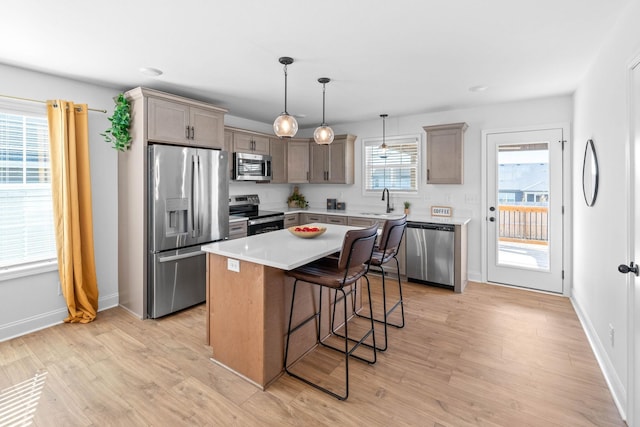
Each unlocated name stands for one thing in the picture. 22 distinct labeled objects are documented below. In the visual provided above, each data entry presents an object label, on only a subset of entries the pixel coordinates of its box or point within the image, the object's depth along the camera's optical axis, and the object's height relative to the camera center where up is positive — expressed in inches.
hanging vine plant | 130.1 +32.5
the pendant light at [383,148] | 197.2 +34.2
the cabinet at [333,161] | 213.8 +27.3
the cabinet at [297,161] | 224.5 +28.6
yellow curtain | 121.0 -0.4
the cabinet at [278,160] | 212.8 +28.1
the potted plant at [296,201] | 239.0 +0.6
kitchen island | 85.9 -28.6
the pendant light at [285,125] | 107.9 +25.7
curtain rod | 112.6 +37.5
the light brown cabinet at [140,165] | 128.6 +15.5
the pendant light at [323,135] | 121.7 +25.1
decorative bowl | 107.7 -10.2
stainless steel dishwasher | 165.8 -27.5
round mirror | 103.6 +8.9
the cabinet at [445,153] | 174.7 +26.4
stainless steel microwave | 183.2 +20.9
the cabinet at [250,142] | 185.5 +35.8
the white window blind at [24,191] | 116.1 +4.7
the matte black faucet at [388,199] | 205.5 +1.4
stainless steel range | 180.7 -7.2
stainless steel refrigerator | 130.2 -7.0
